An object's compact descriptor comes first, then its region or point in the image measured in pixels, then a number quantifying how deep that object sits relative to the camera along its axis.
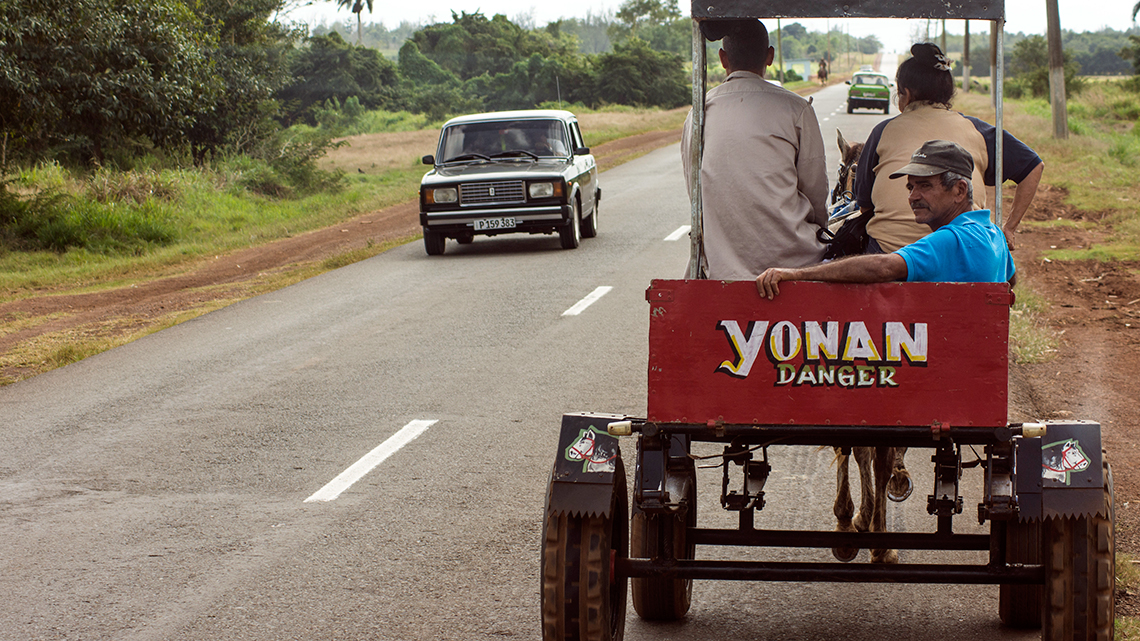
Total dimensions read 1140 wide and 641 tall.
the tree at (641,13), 115.50
